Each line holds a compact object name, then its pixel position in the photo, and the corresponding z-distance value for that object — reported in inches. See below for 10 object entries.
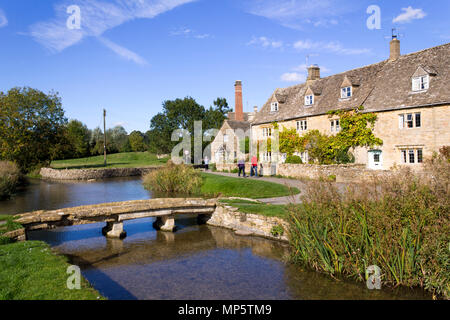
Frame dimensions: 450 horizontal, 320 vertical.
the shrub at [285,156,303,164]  1257.4
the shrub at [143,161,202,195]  1107.5
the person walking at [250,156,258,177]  1194.8
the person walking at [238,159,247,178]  1191.6
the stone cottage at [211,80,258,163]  1921.8
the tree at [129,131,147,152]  3457.2
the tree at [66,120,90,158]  2765.7
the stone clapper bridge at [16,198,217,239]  514.9
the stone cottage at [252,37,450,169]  978.1
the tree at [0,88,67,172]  1610.5
